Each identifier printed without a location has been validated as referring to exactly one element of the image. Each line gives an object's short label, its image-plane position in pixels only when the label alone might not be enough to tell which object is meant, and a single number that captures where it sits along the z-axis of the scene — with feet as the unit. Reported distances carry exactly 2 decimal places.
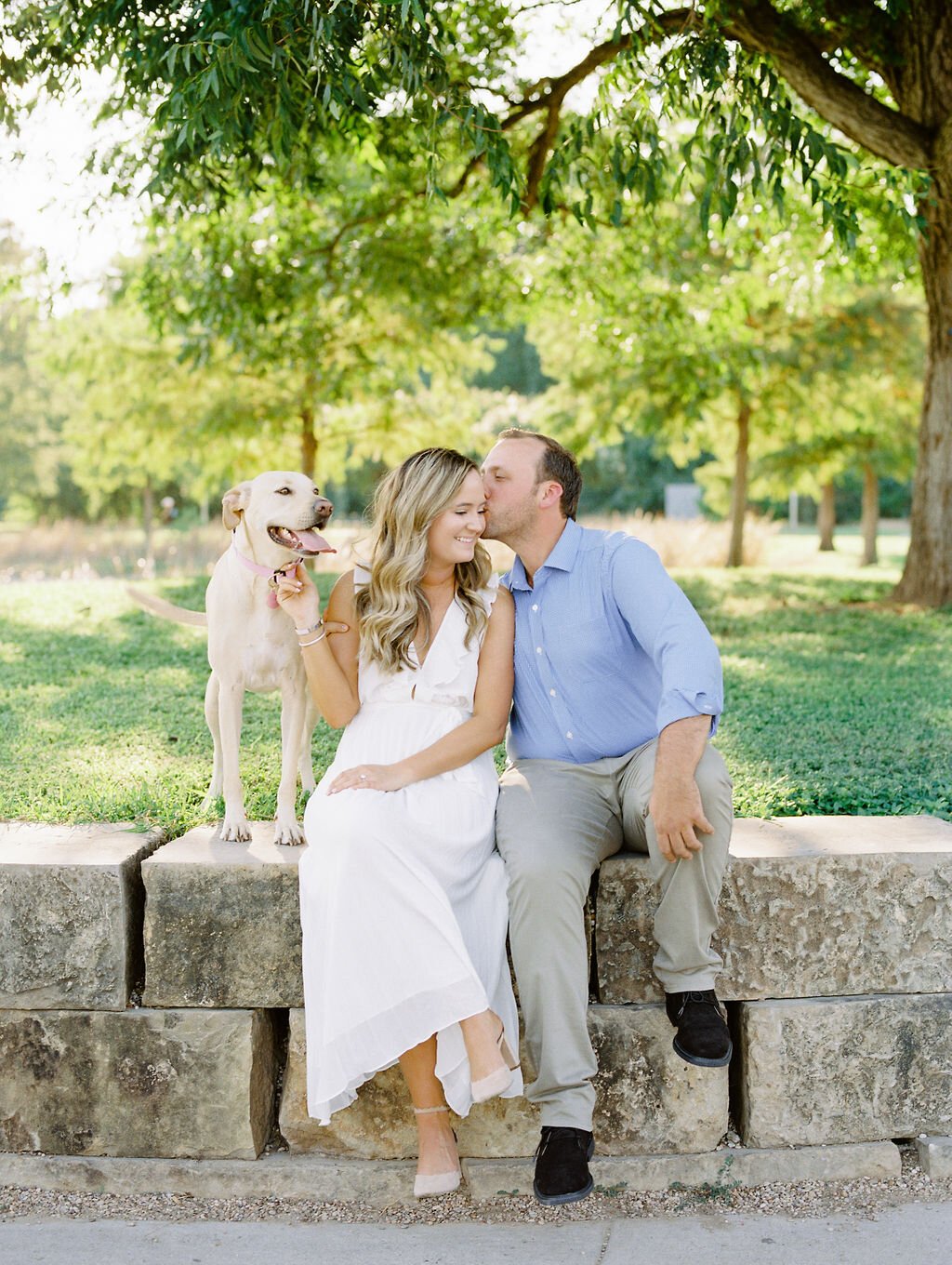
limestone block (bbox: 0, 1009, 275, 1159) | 10.67
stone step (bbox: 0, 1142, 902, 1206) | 10.58
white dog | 11.21
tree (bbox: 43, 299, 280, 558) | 53.83
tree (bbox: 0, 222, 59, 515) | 89.76
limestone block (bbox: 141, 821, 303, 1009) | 10.61
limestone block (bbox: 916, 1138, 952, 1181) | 10.72
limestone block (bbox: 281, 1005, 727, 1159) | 10.66
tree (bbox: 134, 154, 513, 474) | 40.01
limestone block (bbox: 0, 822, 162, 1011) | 10.63
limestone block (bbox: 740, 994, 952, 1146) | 10.78
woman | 9.69
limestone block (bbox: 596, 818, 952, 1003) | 10.69
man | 9.75
